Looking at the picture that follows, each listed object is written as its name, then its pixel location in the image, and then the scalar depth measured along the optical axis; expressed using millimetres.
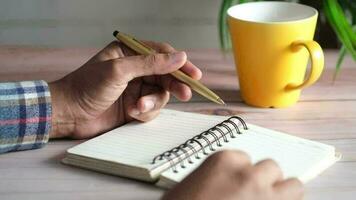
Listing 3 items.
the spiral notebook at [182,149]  771
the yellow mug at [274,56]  900
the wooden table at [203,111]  764
